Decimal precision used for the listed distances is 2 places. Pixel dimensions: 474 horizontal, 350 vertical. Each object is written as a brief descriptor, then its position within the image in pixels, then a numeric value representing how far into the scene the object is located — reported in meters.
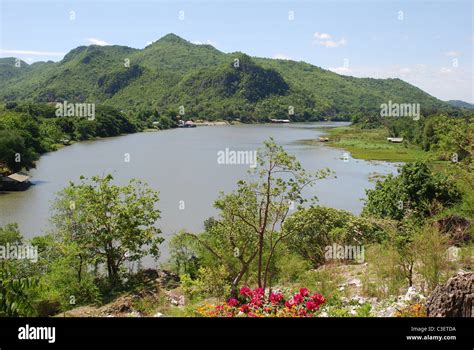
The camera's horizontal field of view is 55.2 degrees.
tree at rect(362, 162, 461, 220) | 14.23
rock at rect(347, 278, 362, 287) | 8.97
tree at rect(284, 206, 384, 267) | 12.54
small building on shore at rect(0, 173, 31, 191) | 25.59
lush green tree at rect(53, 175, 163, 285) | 11.75
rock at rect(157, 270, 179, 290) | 11.31
